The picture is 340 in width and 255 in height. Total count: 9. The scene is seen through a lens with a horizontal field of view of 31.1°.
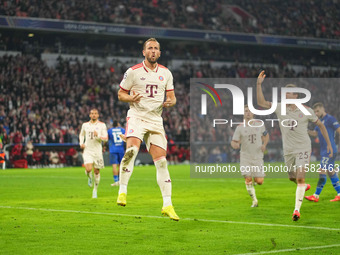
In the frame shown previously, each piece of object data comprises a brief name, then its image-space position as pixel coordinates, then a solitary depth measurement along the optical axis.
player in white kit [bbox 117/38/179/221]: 9.70
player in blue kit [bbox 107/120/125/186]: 24.44
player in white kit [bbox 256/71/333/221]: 12.27
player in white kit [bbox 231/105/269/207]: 15.79
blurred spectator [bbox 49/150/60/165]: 37.97
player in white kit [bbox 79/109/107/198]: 18.31
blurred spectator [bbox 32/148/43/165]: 37.19
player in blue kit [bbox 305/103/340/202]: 16.11
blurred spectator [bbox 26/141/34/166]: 35.81
